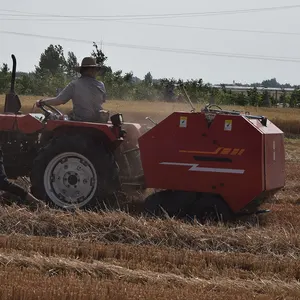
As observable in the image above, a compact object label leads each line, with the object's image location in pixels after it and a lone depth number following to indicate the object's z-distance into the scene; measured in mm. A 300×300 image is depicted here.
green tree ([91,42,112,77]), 79844
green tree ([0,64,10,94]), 86812
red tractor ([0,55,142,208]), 17062
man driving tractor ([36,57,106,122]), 17656
